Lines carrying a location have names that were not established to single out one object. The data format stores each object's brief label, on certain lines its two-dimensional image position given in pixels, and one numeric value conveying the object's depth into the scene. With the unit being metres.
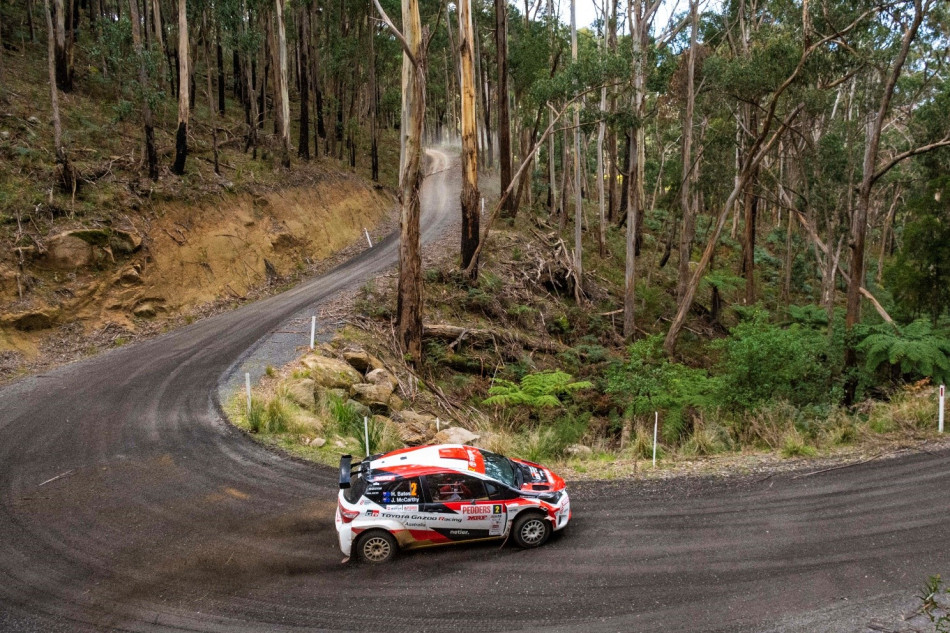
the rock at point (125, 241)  20.00
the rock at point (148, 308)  20.17
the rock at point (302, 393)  14.16
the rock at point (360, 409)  14.16
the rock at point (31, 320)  17.06
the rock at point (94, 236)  19.12
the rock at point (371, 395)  15.09
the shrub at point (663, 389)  15.77
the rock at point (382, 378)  16.02
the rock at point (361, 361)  16.61
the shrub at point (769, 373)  15.27
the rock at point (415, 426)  13.97
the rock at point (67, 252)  18.55
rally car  8.61
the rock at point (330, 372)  15.27
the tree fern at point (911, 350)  15.49
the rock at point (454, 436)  13.56
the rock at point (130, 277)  19.94
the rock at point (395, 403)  15.53
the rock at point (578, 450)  13.34
